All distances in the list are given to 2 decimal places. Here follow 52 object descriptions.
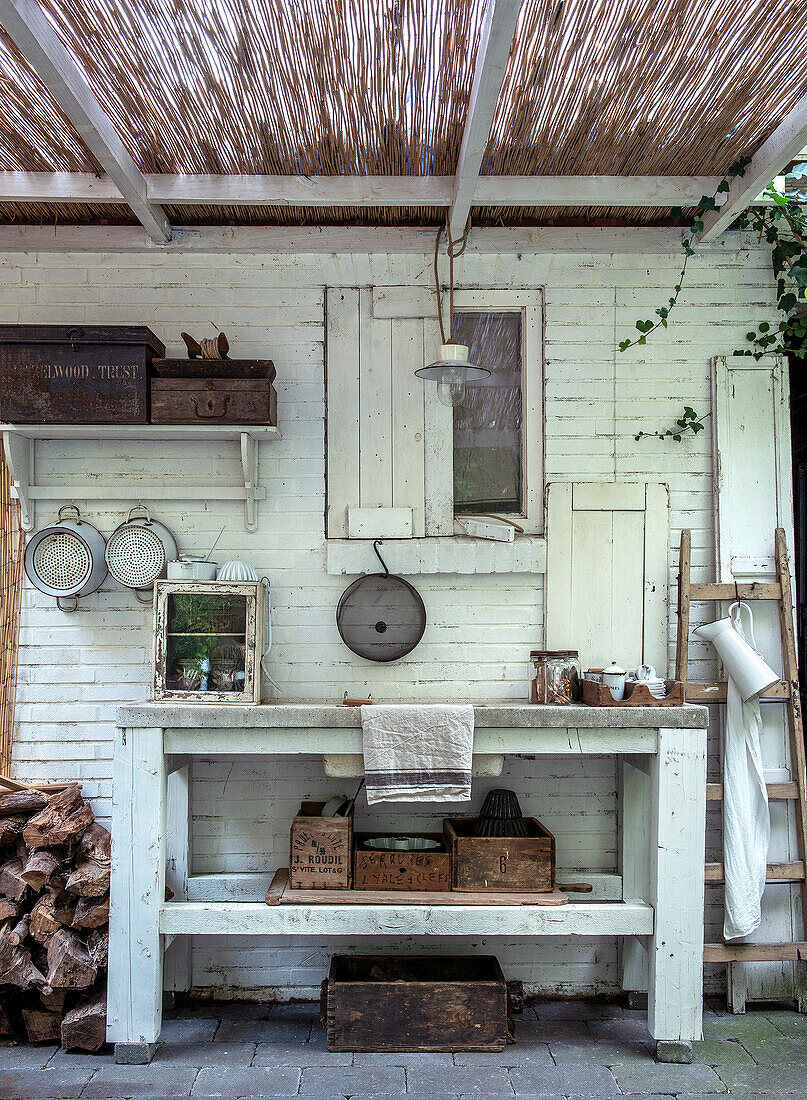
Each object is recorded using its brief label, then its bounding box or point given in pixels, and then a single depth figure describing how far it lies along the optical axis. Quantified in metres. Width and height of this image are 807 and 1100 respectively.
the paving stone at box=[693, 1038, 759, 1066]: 3.19
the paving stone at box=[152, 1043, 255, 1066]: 3.16
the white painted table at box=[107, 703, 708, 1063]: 3.14
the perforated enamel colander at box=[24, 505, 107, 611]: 3.64
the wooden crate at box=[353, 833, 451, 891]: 3.29
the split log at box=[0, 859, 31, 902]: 3.27
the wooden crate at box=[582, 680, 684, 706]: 3.32
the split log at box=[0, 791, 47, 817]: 3.43
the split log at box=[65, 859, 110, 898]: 3.28
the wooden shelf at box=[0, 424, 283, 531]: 3.62
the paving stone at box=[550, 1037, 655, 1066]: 3.18
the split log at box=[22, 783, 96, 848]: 3.34
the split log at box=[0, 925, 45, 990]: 3.14
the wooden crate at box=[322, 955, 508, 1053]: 3.18
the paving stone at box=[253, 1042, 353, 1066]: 3.15
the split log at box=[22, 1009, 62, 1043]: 3.21
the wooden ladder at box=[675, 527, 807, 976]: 3.59
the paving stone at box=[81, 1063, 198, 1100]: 2.92
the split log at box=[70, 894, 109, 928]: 3.27
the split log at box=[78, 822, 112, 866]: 3.40
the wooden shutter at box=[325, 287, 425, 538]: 3.80
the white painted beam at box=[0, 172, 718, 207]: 3.44
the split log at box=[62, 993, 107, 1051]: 3.16
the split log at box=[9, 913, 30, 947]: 3.19
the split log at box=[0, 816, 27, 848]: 3.40
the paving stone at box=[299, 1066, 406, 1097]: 2.93
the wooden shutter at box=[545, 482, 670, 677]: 3.78
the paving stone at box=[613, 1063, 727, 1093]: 2.97
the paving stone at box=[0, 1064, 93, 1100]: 2.90
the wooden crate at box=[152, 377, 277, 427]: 3.50
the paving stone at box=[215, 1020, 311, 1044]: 3.35
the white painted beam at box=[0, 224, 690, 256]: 3.78
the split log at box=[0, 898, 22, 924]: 3.23
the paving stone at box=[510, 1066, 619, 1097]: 2.94
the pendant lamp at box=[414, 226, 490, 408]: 3.31
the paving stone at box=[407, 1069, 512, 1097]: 2.94
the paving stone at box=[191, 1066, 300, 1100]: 2.93
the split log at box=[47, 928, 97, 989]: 3.15
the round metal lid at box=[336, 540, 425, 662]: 3.69
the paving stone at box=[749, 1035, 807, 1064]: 3.20
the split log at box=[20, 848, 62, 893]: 3.27
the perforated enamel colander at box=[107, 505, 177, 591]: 3.65
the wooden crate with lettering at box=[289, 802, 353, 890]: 3.27
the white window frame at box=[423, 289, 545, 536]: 3.82
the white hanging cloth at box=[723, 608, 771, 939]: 3.54
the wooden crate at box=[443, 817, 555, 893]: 3.28
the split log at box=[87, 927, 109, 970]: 3.23
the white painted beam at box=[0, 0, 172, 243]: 2.45
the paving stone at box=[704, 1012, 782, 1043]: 3.40
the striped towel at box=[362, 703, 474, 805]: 3.16
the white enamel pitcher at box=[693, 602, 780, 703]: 3.50
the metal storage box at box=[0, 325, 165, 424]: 3.48
